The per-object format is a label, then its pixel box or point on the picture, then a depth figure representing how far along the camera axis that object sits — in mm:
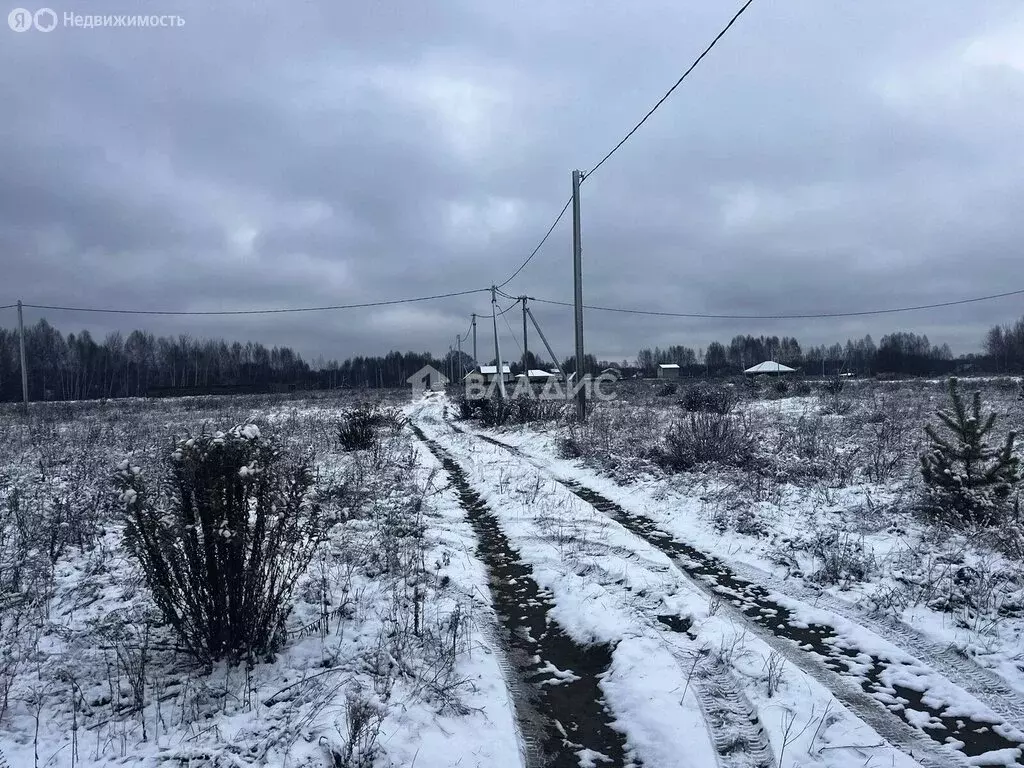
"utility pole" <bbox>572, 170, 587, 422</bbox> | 15781
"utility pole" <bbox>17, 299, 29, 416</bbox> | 30642
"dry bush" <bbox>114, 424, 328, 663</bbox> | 3199
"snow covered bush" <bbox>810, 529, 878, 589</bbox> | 4617
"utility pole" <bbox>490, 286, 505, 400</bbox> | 32975
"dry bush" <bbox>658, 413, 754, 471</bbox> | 9352
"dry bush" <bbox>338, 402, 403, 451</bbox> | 13445
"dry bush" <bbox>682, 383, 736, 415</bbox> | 17967
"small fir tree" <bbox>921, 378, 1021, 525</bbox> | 5582
